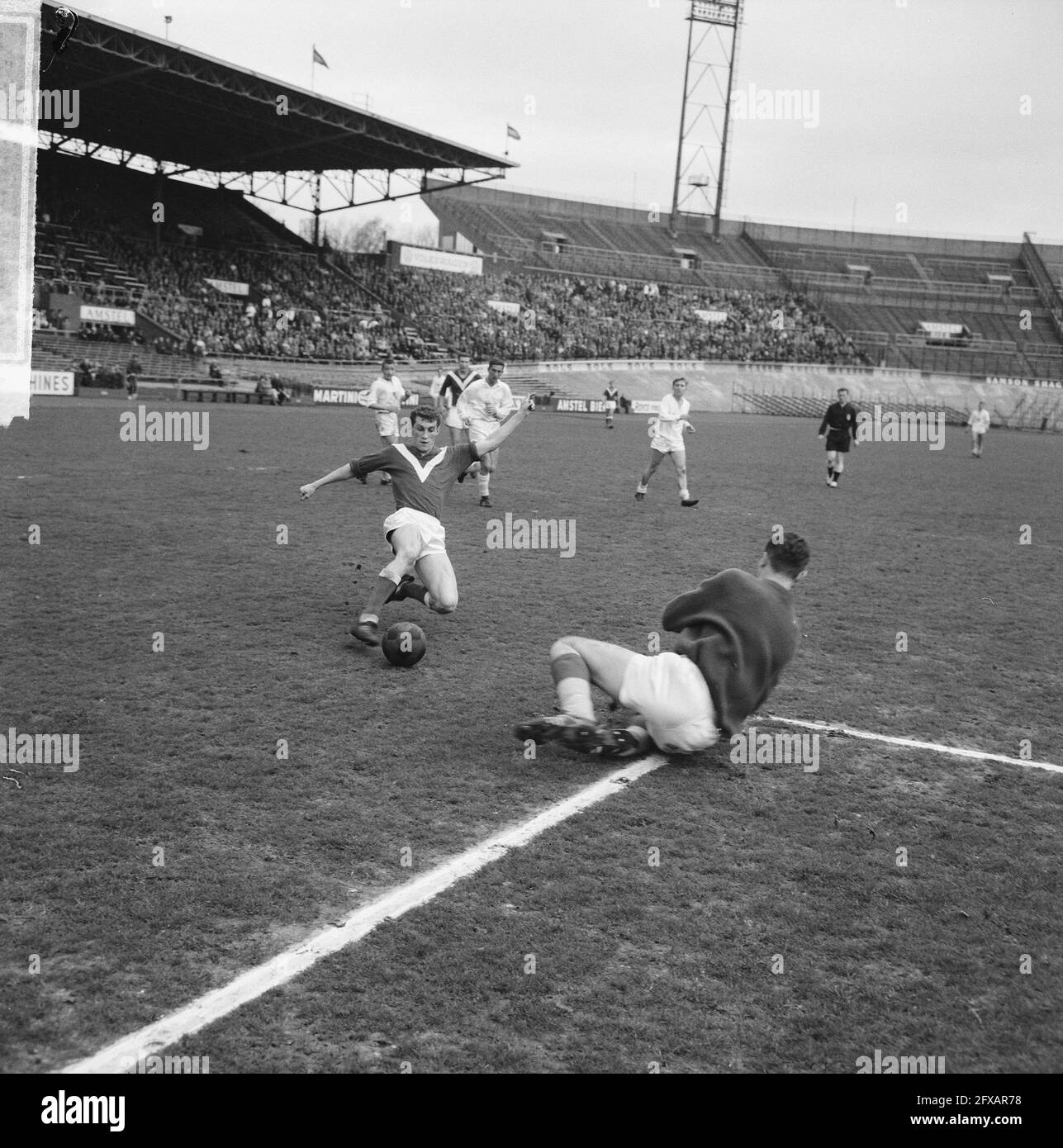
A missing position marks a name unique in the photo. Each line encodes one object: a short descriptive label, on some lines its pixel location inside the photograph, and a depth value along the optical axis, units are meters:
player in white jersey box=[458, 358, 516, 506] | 16.27
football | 7.16
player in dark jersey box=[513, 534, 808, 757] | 5.40
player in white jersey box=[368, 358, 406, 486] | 17.25
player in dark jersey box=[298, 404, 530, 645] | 8.05
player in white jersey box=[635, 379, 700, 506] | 16.69
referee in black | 20.34
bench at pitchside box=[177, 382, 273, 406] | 38.09
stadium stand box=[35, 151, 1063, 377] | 47.53
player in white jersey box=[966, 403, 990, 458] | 32.12
